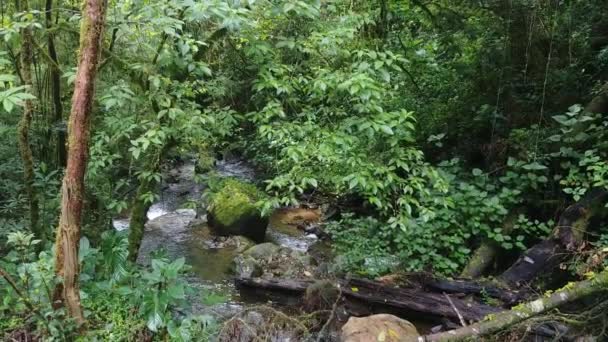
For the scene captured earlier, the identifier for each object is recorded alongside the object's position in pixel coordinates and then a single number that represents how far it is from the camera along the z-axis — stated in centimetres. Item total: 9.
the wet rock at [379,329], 466
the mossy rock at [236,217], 900
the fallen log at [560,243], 528
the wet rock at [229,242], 852
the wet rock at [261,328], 463
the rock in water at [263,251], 775
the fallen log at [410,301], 511
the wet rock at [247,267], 702
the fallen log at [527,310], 398
